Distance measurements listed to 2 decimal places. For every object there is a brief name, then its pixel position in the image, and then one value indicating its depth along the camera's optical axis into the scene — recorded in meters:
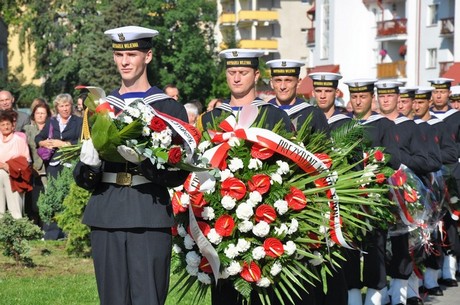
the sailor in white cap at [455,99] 16.48
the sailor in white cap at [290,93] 9.30
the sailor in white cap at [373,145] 10.70
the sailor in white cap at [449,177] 13.91
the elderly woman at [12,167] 16.69
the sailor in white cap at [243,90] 8.24
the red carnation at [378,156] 10.10
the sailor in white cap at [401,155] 11.52
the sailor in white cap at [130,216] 6.97
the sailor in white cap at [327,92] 10.27
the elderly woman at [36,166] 17.50
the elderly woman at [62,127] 16.41
